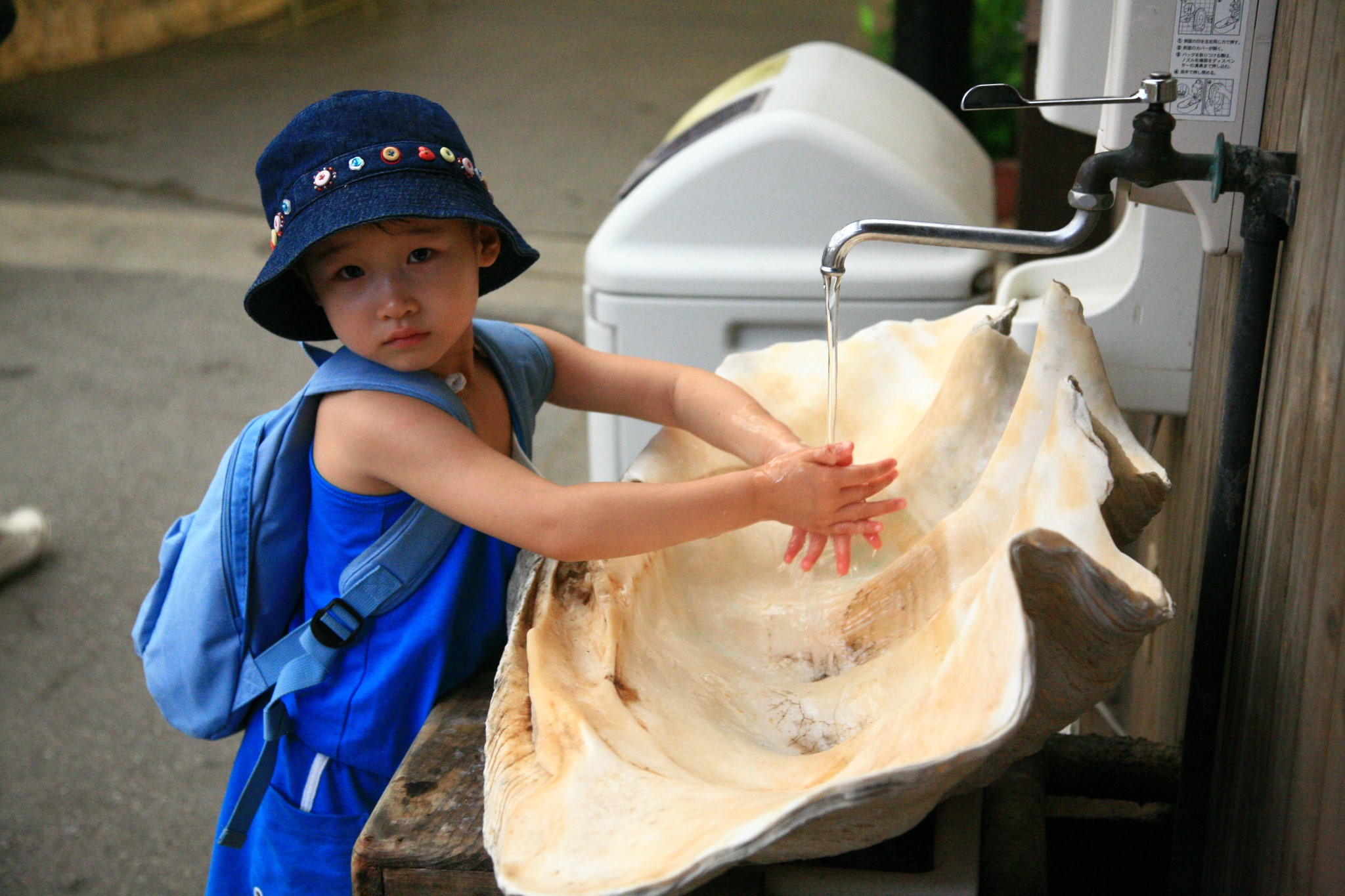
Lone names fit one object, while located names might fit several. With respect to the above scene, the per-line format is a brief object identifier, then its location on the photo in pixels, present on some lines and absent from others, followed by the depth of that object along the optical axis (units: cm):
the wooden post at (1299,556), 88
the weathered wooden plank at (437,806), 98
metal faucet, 103
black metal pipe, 103
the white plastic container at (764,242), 211
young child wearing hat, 118
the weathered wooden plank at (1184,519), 149
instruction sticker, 120
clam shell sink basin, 80
